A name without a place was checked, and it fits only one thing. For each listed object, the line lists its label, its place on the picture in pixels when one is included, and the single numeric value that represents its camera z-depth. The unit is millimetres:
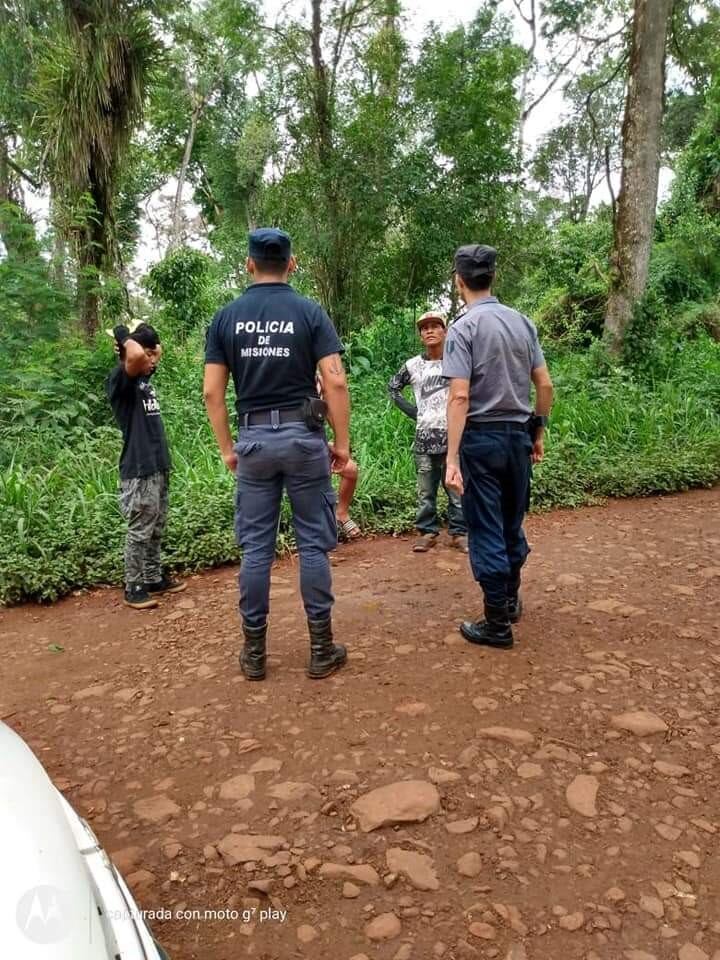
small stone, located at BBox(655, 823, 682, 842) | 2172
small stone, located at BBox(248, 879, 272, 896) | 2016
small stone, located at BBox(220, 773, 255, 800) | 2459
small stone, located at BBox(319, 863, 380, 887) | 2043
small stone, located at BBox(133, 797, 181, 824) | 2387
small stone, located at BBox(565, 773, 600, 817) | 2297
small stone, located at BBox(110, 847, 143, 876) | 2156
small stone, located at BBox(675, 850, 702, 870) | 2059
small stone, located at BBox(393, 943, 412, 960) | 1791
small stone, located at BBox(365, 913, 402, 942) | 1857
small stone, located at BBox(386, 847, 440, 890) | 2020
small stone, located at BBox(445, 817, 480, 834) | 2219
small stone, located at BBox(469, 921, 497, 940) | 1835
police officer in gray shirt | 3279
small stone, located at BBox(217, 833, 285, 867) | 2150
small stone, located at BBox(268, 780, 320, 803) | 2420
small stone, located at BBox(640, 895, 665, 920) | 1892
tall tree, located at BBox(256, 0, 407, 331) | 10094
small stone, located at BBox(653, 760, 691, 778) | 2473
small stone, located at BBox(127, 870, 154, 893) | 2076
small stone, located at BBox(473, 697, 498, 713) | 2902
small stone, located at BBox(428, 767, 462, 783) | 2458
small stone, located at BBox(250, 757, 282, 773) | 2590
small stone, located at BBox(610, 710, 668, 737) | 2727
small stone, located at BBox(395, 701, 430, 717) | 2893
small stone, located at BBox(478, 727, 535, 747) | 2670
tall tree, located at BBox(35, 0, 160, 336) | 8953
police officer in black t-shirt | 3004
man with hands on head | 4070
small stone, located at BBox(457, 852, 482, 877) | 2049
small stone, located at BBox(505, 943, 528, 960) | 1776
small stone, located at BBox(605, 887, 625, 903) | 1938
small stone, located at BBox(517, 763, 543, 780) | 2465
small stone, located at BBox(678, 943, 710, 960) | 1761
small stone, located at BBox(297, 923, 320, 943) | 1869
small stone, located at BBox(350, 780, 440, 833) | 2268
